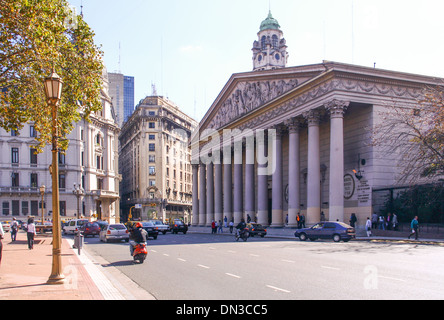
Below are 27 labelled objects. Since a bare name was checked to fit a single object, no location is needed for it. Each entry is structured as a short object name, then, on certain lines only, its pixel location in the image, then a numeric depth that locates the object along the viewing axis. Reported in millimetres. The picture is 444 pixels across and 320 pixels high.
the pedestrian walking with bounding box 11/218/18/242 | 35897
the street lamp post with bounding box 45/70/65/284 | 12195
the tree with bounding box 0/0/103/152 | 17266
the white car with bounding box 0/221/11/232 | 58206
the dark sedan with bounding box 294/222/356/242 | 31125
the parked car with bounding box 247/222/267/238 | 41188
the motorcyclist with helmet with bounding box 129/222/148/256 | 18875
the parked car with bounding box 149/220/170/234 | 49759
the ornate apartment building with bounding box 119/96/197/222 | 104750
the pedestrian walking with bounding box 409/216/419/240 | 30062
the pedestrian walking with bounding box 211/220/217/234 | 54562
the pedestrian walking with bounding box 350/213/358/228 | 36462
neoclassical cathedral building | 37250
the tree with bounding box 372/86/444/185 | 30109
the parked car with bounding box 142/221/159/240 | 38819
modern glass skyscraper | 154100
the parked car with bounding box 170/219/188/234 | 53312
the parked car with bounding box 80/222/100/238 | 46062
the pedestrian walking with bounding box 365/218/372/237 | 33625
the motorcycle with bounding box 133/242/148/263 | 18969
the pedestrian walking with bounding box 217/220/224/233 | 55709
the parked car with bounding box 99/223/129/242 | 35375
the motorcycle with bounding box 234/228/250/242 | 34625
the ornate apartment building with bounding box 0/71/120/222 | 77500
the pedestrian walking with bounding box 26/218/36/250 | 26430
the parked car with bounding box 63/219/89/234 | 50656
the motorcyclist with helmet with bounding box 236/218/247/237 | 35000
